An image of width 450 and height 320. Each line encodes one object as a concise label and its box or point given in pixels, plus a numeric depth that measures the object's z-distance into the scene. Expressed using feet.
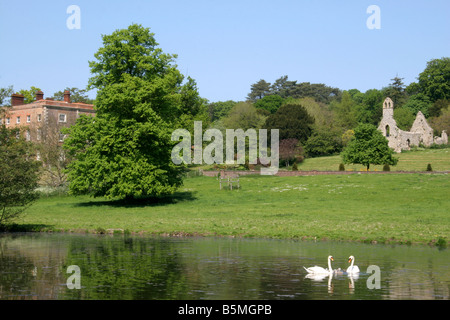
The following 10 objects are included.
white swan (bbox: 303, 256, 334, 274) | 81.51
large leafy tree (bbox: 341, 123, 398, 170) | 312.91
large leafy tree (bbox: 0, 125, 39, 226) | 132.98
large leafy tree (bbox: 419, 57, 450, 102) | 617.21
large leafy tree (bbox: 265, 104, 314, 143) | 455.63
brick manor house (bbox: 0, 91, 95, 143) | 411.48
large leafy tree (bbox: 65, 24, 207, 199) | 199.62
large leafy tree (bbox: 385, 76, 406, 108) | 642.22
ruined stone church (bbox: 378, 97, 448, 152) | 458.09
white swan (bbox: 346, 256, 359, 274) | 82.54
